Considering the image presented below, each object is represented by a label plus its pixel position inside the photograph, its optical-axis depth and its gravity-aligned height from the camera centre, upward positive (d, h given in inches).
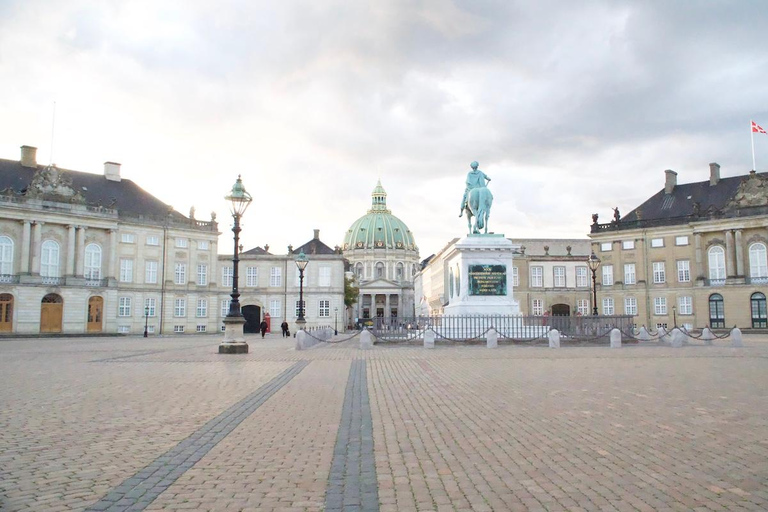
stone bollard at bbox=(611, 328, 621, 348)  1153.8 -40.7
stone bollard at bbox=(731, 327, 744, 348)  1198.6 -42.8
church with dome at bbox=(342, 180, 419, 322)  6314.0 +581.1
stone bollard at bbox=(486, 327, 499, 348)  1102.4 -40.3
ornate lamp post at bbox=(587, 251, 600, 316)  1508.4 +126.1
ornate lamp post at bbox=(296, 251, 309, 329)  1412.4 +118.3
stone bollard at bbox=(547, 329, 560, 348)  1123.3 -41.2
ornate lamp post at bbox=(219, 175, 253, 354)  951.6 +10.2
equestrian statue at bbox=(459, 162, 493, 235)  1322.6 +241.4
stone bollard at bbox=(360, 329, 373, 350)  1172.5 -44.6
